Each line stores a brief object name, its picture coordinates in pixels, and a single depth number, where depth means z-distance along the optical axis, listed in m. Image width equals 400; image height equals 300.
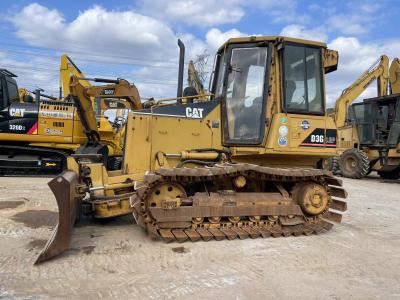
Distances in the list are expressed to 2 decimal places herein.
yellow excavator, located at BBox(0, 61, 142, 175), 12.96
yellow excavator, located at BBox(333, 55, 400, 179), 16.38
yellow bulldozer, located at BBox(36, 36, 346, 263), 5.96
